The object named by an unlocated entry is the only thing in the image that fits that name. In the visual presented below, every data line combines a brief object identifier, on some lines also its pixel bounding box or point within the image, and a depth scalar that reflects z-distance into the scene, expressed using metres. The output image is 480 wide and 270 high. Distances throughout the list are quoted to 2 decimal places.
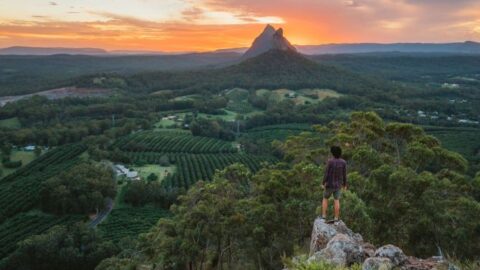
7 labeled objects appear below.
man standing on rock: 14.22
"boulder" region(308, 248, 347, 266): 11.19
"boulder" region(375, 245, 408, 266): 11.31
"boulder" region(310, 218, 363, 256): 13.59
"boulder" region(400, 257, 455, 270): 11.29
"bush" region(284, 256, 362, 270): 9.76
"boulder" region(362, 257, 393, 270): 10.54
